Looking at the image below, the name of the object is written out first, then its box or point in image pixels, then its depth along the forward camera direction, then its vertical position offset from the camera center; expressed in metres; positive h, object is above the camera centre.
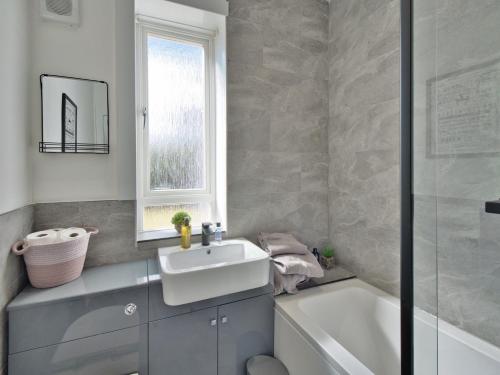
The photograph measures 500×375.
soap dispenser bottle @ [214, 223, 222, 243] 1.62 -0.33
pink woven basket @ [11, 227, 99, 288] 1.10 -0.35
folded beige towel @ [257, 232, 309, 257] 1.61 -0.41
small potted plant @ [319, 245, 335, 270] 1.94 -0.59
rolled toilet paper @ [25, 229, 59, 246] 1.10 -0.24
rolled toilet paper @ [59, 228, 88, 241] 1.17 -0.24
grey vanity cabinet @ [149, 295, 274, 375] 1.23 -0.82
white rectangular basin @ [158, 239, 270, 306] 1.14 -0.45
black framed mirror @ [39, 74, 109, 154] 1.25 +0.36
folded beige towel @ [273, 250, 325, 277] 1.51 -0.51
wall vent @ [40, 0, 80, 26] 1.25 +0.87
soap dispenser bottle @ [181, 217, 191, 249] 1.52 -0.33
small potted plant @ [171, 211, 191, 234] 1.58 -0.23
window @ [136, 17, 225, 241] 1.67 +0.38
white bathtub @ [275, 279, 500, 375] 0.73 -0.75
